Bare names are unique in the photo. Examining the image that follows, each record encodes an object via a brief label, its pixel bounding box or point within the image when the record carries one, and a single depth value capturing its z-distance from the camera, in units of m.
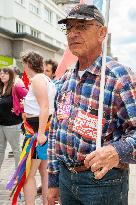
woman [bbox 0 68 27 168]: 5.41
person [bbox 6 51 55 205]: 4.03
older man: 2.06
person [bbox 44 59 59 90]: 6.16
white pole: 1.95
